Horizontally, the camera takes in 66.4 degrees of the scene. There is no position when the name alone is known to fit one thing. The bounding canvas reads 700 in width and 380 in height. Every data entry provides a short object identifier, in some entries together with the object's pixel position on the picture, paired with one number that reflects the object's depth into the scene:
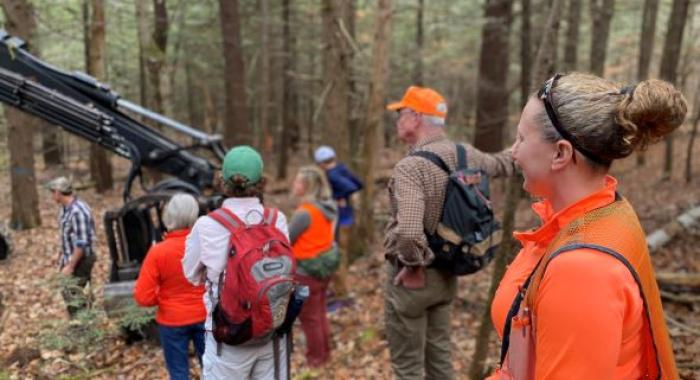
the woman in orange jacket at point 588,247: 1.41
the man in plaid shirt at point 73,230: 6.53
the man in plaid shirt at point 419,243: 3.65
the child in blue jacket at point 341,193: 8.15
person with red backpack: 3.37
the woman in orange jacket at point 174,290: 4.31
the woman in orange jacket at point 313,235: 6.25
